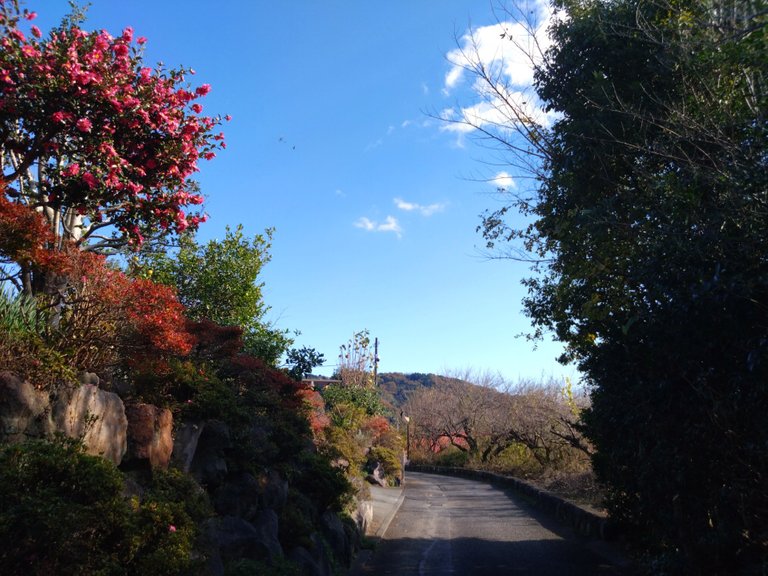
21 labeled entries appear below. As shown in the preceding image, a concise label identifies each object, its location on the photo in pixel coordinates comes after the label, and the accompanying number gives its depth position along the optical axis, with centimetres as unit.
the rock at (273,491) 827
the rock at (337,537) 1050
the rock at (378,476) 2562
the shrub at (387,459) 2723
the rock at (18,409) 471
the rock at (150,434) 598
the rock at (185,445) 666
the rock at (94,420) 516
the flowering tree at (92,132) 714
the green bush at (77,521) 401
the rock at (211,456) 714
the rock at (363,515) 1378
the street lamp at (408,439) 5024
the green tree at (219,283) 1405
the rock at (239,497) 717
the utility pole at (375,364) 3710
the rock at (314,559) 810
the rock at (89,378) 561
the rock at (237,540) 634
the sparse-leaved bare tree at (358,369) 3331
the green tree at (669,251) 593
